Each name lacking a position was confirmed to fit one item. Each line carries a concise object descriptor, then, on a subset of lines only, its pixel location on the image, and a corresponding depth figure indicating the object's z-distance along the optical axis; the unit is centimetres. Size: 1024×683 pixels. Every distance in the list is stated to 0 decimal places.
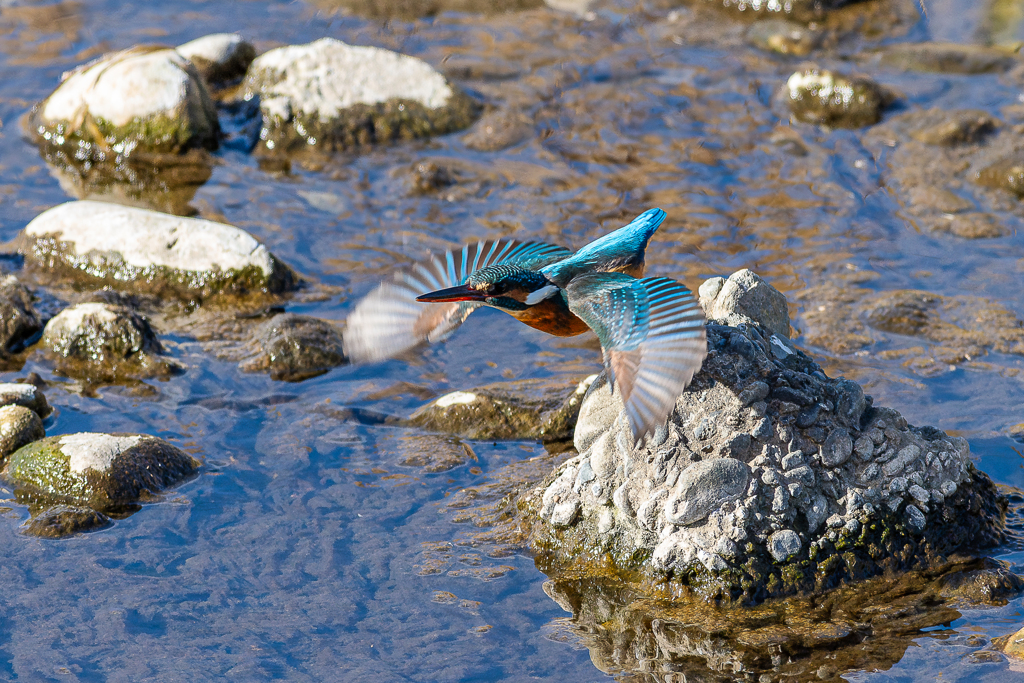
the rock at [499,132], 1773
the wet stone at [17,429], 1066
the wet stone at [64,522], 962
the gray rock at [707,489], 838
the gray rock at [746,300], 968
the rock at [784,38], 2027
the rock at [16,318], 1266
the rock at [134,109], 1723
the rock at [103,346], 1241
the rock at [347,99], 1780
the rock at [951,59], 1920
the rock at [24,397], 1119
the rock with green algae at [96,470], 1007
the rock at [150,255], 1396
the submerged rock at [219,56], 1956
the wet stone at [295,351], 1247
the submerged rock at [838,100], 1789
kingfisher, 777
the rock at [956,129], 1687
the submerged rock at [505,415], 1105
